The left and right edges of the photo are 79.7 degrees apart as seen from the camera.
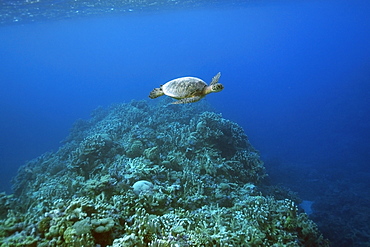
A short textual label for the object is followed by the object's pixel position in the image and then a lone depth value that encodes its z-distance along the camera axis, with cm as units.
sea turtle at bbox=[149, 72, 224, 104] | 470
